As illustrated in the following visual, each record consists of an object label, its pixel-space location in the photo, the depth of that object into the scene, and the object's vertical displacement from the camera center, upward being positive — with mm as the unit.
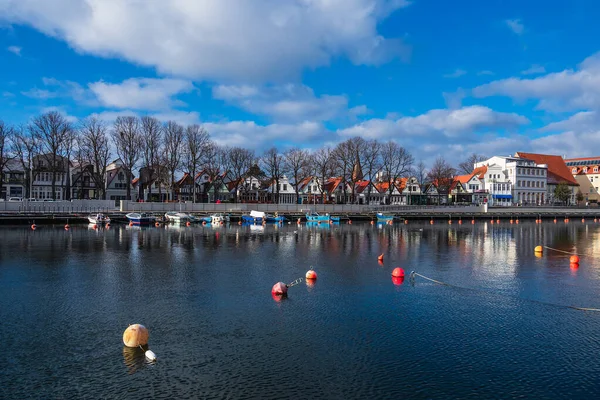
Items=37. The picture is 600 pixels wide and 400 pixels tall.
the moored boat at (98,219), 66800 -2648
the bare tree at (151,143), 83500 +11120
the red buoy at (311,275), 26016 -4370
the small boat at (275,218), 78500 -3074
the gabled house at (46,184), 92562 +3820
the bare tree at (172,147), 85125 +10449
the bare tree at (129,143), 81750 +10868
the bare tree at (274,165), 102938 +8381
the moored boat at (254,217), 76500 -2851
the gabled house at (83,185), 97438 +3659
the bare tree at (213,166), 93312 +7847
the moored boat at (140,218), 68188 -2638
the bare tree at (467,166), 138625 +10736
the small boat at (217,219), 73188 -3022
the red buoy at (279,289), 22016 -4423
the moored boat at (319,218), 81875 -3231
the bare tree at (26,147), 76875 +9570
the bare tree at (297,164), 102312 +8519
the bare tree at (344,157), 98875 +9783
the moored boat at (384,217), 86375 -3284
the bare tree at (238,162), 101688 +8951
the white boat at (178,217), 72438 -2621
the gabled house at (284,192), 114450 +2258
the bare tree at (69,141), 80062 +10944
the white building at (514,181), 121188 +5151
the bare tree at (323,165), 100944 +8300
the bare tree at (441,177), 115700 +6262
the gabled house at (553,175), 129000 +7549
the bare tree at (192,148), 88250 +10614
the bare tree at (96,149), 80438 +9761
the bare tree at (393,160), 104938 +9617
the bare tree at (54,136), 77875 +11704
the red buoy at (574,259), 32841 -4495
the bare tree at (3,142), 76125 +10370
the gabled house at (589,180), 138625 +6181
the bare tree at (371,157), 100312 +9791
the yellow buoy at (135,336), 14750 -4507
